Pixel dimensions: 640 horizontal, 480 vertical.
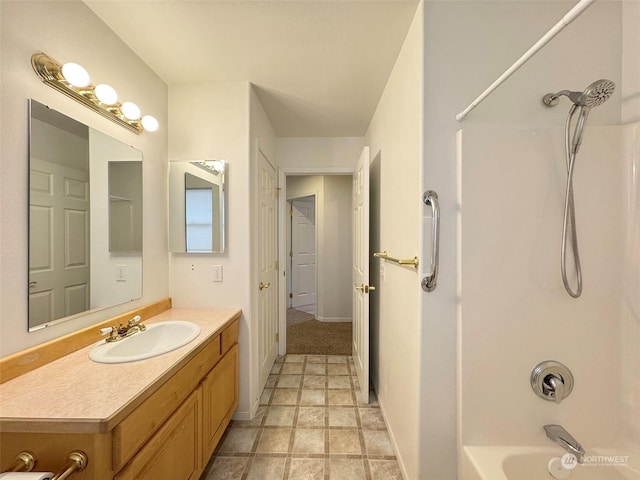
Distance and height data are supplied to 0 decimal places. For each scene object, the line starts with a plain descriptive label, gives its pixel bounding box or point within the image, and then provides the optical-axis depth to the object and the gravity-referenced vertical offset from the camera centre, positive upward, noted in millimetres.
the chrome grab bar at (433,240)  1083 -4
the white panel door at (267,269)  2088 -285
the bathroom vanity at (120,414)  720 -585
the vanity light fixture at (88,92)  1029 +696
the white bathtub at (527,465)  993 -926
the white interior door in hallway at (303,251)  4688 -245
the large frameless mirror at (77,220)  1006 +89
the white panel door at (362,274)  1983 -302
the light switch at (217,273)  1779 -249
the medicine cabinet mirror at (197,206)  1760 +233
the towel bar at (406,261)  1200 -118
